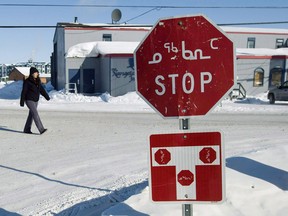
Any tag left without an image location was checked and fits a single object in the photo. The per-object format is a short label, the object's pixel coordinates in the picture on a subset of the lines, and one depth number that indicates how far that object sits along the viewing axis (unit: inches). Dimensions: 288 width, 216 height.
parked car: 808.3
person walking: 346.6
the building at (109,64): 938.7
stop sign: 80.0
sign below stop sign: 81.4
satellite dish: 1234.9
